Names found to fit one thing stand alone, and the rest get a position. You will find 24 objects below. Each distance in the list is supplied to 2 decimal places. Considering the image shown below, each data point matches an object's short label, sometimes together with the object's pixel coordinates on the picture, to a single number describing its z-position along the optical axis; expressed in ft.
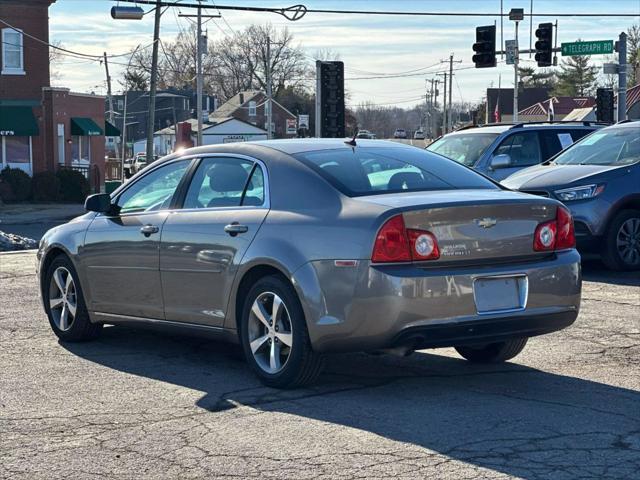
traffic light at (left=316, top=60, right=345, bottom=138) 84.33
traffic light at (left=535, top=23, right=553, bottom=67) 112.98
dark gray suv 41.70
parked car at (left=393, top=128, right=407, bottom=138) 420.77
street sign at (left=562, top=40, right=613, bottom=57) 102.27
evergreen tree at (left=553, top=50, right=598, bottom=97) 398.83
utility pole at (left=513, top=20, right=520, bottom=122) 190.82
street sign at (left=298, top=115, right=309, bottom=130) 230.93
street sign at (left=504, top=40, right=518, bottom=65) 139.18
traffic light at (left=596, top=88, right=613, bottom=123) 109.81
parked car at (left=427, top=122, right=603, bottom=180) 51.98
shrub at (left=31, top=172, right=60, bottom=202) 134.72
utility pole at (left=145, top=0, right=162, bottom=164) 142.51
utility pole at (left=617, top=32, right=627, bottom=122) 96.48
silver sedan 20.93
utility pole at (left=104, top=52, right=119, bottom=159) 249.77
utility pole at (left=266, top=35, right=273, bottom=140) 232.82
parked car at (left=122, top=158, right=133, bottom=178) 185.68
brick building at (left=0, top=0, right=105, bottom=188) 140.67
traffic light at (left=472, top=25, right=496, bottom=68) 111.24
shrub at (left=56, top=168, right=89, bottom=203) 136.05
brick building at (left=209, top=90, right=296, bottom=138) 351.46
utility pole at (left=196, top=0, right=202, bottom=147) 168.14
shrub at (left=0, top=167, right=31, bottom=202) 132.26
